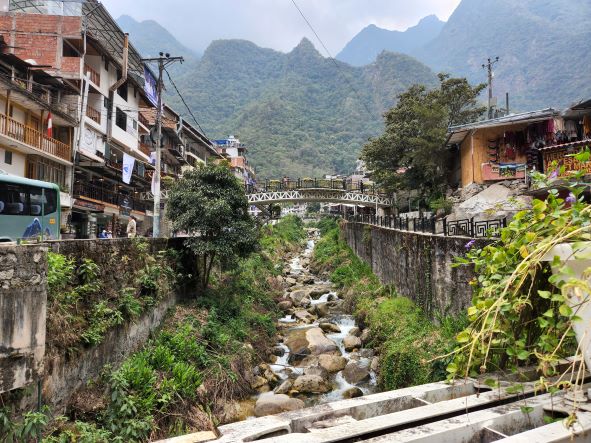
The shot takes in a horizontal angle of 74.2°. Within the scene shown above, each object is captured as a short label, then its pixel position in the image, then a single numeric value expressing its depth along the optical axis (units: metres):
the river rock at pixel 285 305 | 21.85
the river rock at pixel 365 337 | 16.12
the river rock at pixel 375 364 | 13.33
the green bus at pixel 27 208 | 13.48
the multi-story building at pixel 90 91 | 23.89
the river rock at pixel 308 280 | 30.37
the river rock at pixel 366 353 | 14.90
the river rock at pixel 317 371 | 13.11
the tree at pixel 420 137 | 24.52
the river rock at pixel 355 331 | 17.23
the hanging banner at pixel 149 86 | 29.58
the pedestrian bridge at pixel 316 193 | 39.03
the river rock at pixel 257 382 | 12.34
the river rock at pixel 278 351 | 15.50
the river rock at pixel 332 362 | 13.93
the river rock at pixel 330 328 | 18.30
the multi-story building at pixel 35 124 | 19.09
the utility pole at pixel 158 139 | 17.88
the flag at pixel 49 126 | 21.70
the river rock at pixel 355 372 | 12.98
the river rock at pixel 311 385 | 12.16
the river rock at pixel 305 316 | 20.12
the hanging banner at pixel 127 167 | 25.16
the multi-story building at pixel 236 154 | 62.88
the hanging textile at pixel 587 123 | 19.39
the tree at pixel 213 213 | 14.81
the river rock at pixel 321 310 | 21.16
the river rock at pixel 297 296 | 23.58
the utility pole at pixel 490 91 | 31.73
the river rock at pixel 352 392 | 11.84
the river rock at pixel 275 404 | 10.46
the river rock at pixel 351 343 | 15.83
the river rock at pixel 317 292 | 25.47
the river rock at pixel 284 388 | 12.06
